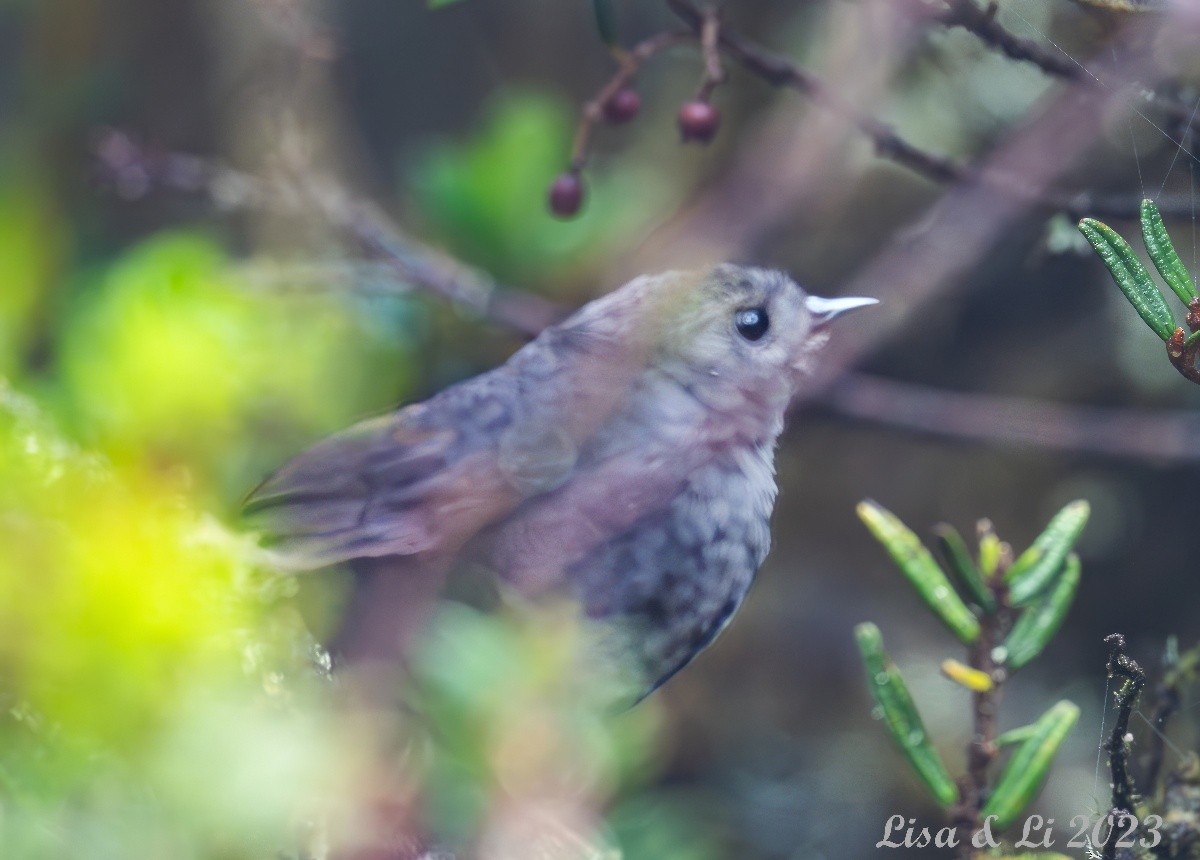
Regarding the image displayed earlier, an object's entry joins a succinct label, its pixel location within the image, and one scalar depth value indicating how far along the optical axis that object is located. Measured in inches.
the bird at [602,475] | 88.7
